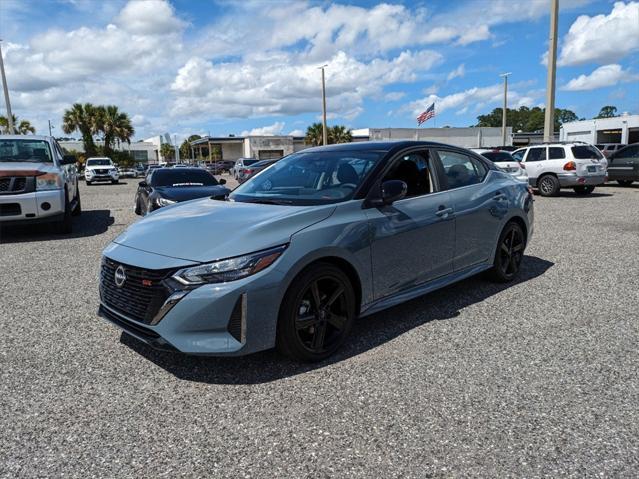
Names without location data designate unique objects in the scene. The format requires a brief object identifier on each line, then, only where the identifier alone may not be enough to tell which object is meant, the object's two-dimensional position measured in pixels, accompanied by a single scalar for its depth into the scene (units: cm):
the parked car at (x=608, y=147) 3023
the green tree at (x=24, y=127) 5250
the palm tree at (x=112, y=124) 4853
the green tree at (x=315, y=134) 5459
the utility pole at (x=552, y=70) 2100
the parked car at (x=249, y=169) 2828
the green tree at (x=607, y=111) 13945
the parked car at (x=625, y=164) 1698
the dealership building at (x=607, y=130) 4947
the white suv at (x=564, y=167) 1495
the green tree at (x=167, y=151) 8875
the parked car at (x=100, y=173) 2958
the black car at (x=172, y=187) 960
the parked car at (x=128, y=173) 4559
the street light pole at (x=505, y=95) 4116
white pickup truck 824
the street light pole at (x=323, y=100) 3894
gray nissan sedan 302
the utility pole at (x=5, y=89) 2952
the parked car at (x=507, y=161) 1565
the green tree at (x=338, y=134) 5416
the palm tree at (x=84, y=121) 4772
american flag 3632
